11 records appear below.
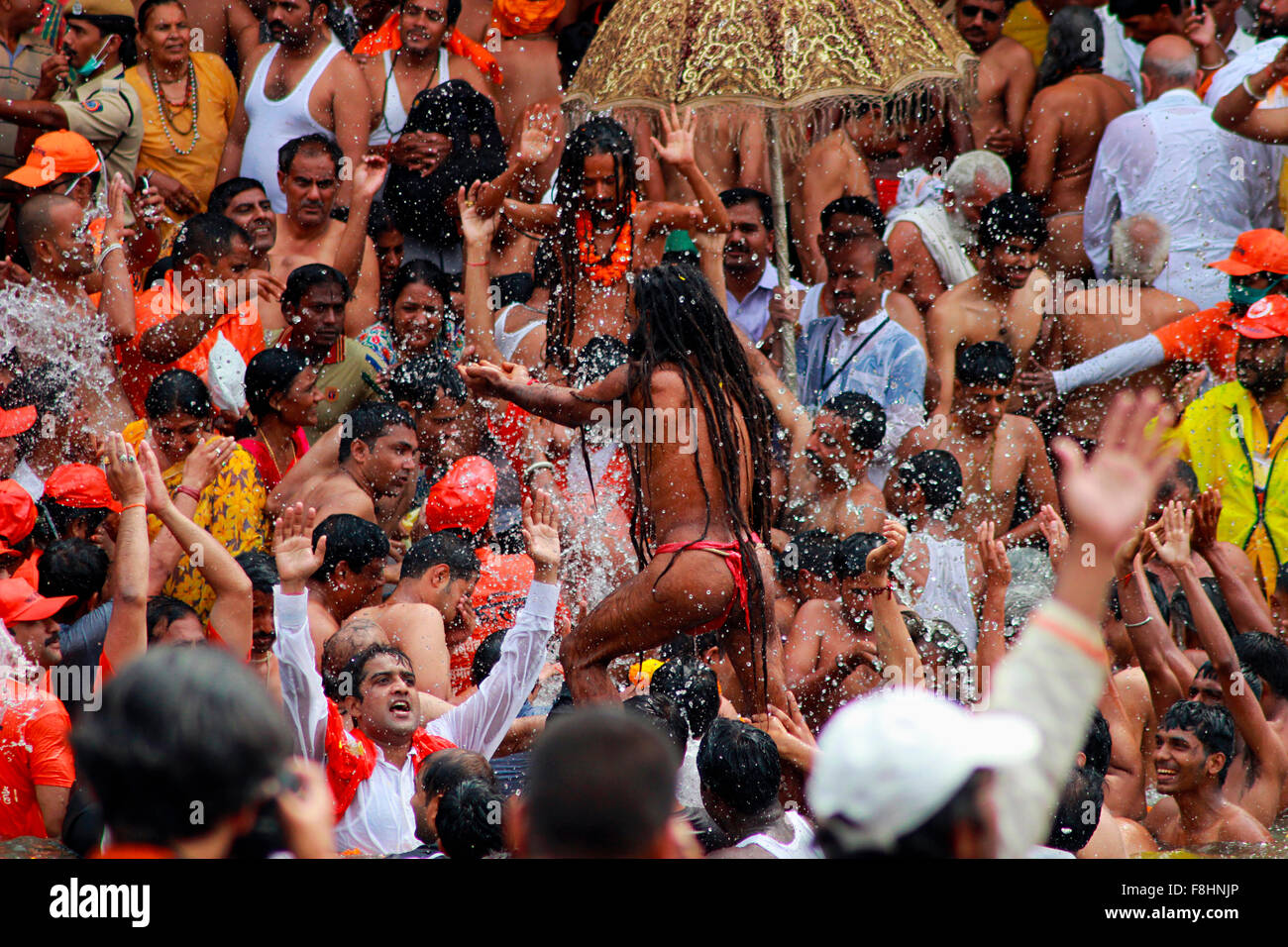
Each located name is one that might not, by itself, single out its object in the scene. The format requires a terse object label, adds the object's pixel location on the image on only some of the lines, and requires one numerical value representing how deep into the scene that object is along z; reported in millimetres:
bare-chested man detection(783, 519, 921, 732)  10039
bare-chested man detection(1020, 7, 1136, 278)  14484
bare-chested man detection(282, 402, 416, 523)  11516
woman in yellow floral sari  10781
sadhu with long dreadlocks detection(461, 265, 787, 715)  9000
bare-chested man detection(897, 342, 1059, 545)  12336
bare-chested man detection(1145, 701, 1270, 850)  8758
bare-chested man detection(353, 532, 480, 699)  9672
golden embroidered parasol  11961
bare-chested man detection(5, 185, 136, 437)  12266
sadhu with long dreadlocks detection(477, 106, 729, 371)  12281
